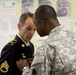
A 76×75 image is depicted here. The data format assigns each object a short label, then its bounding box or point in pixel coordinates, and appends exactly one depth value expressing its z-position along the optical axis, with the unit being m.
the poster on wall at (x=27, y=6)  5.24
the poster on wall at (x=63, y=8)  4.87
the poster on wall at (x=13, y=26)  5.35
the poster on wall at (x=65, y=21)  4.85
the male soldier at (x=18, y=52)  3.50
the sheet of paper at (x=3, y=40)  5.42
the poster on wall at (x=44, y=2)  5.07
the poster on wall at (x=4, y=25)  5.44
